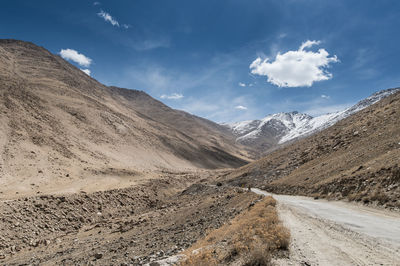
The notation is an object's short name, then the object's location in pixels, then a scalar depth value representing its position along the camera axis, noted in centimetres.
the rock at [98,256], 1268
